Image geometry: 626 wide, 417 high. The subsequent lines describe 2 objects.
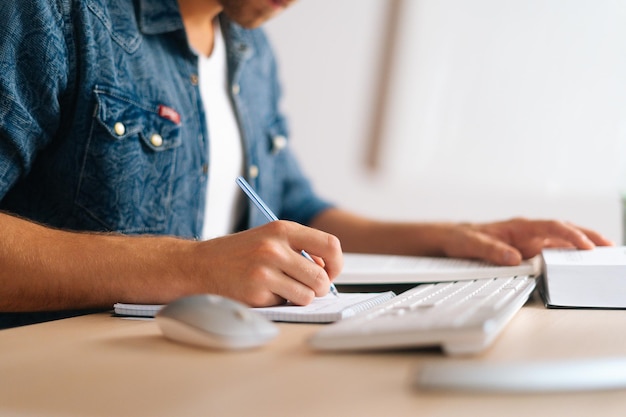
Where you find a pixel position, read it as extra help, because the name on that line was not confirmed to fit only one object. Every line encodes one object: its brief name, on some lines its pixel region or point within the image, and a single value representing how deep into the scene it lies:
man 0.78
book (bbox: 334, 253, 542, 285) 0.93
